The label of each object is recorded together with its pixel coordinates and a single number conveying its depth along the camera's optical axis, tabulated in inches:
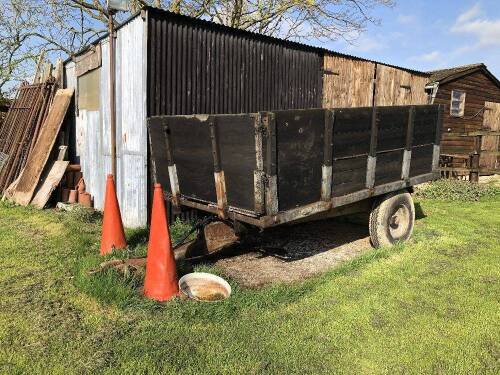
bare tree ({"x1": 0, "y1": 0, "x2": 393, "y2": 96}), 682.8
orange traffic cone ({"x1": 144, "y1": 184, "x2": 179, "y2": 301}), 157.9
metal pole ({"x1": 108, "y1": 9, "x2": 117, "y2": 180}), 264.5
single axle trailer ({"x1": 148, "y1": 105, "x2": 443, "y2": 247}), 160.7
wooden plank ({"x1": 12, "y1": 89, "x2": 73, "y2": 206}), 331.0
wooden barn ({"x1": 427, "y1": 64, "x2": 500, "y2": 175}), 636.1
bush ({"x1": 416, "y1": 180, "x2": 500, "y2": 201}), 405.5
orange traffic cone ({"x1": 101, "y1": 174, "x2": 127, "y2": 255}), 203.6
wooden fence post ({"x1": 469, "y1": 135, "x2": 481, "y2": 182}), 460.4
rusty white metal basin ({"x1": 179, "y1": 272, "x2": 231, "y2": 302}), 165.8
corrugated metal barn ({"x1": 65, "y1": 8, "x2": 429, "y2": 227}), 255.3
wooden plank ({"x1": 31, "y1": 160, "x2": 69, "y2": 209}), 321.1
